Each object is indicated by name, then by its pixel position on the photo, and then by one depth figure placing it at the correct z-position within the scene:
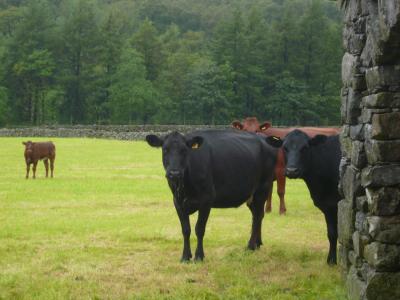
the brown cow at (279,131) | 15.02
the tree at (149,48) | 84.06
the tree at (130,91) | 75.00
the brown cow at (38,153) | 22.58
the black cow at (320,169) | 9.29
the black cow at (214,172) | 9.67
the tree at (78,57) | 79.38
